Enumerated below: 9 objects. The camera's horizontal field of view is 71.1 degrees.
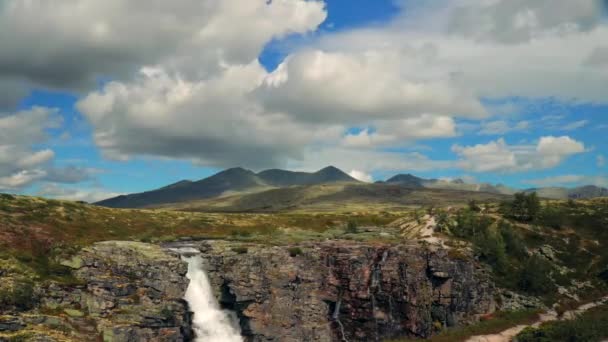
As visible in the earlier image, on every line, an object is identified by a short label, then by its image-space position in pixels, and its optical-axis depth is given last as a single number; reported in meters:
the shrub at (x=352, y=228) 113.64
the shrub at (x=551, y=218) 108.00
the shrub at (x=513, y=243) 95.06
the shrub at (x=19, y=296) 60.81
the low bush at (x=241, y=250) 86.59
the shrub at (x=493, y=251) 89.56
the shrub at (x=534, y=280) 83.81
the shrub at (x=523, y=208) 110.38
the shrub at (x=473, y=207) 119.81
